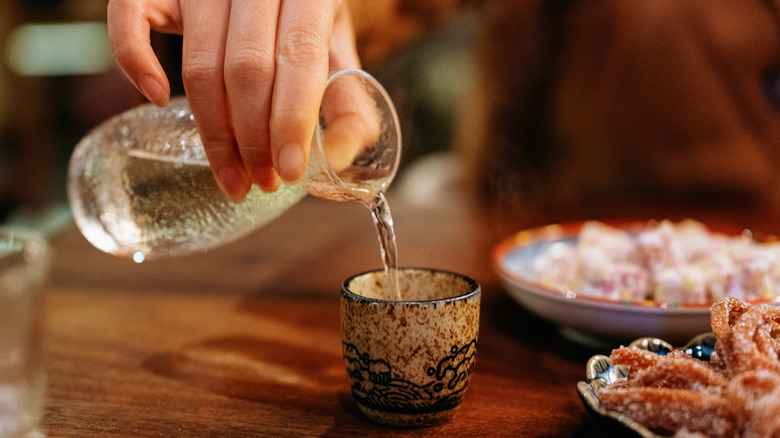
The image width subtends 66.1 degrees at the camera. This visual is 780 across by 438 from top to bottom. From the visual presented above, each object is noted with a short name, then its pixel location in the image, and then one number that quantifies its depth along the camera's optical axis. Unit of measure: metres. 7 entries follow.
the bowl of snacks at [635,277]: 0.65
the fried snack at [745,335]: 0.45
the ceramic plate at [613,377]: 0.42
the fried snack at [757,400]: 0.39
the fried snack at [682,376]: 0.46
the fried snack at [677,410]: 0.42
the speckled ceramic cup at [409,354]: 0.52
